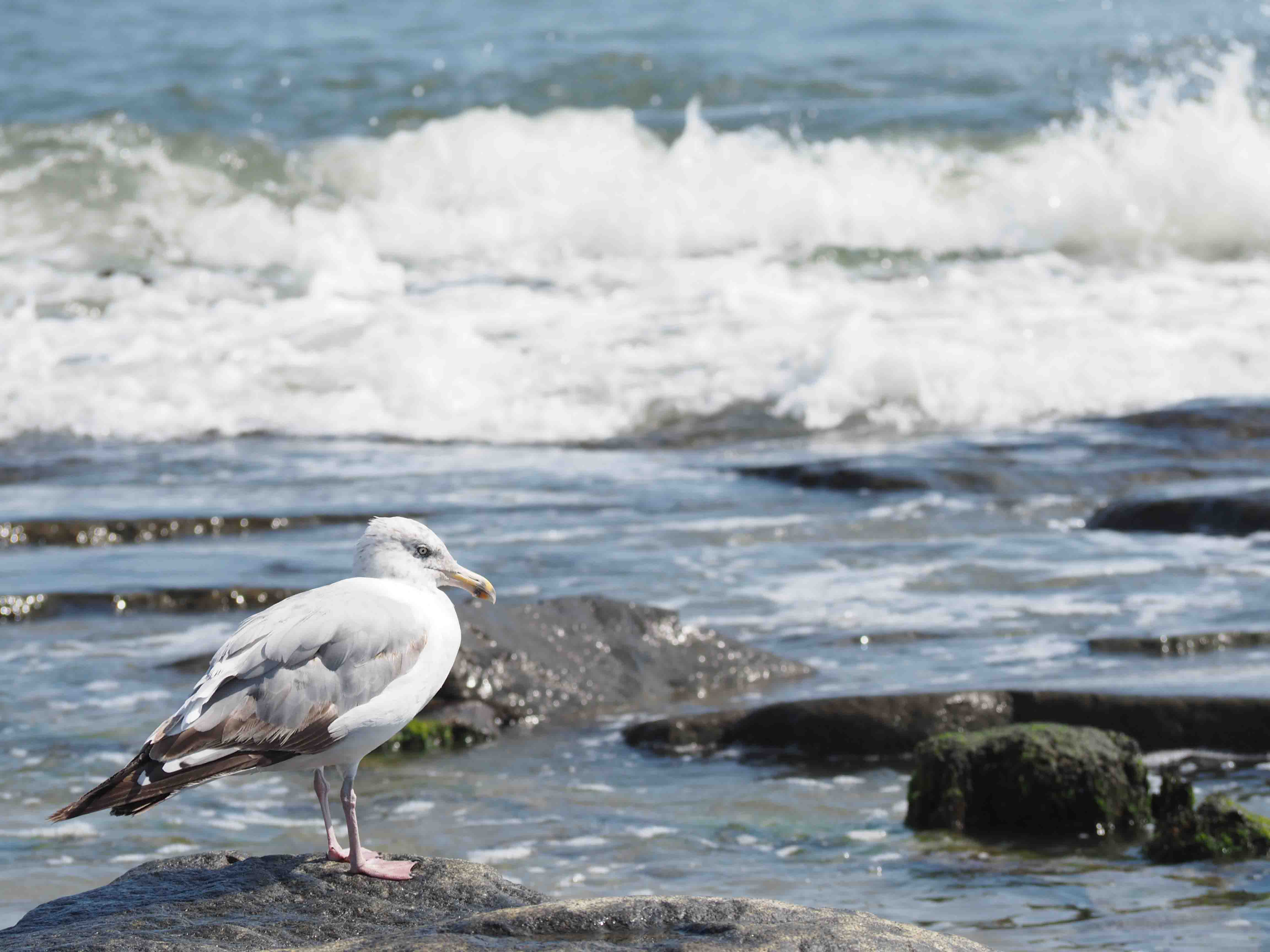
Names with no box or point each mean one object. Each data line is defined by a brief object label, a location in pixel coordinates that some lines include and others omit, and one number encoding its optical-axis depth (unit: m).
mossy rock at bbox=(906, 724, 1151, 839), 9.91
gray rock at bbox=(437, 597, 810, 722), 12.36
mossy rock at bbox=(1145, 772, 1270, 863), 9.28
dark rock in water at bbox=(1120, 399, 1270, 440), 20.33
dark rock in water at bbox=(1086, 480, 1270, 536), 16.41
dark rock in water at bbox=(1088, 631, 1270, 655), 12.84
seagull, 6.50
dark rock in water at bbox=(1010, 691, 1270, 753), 10.90
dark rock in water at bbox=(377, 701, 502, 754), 11.70
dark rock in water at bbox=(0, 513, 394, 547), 16.67
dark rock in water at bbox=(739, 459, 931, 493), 18.31
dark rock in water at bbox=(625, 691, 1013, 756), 11.30
